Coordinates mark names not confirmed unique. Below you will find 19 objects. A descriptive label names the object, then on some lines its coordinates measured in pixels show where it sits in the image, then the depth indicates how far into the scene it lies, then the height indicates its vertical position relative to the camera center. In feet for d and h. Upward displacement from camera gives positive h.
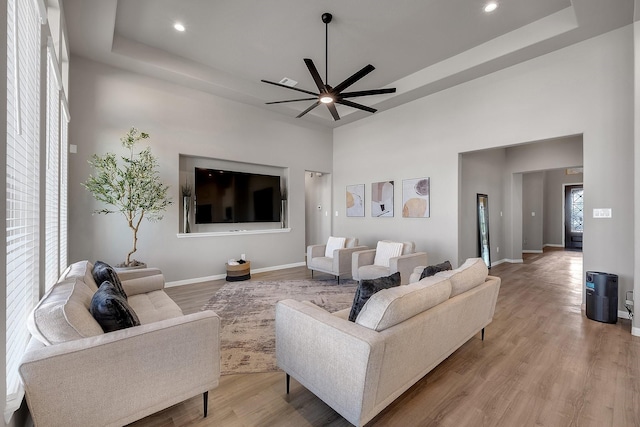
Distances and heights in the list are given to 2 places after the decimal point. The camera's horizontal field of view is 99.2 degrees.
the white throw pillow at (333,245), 16.96 -2.00
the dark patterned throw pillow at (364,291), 5.78 -1.69
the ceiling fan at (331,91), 10.35 +4.95
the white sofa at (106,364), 4.02 -2.50
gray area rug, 7.73 -4.08
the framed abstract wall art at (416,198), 17.12 +0.97
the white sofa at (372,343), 4.59 -2.49
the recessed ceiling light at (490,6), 10.38 +7.99
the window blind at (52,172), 7.54 +1.26
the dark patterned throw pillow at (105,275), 7.96 -1.85
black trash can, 10.05 -3.19
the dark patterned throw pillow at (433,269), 7.54 -1.62
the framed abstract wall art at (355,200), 21.03 +1.03
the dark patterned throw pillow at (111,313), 5.06 -1.88
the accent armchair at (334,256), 15.38 -2.62
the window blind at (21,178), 4.38 +0.66
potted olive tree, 12.20 +1.36
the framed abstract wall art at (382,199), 19.11 +1.01
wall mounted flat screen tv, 16.34 +1.07
